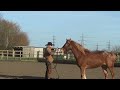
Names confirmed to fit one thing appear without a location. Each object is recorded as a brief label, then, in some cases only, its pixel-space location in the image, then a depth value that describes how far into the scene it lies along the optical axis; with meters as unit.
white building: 37.95
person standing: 8.93
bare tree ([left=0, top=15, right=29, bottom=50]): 59.49
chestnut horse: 9.74
